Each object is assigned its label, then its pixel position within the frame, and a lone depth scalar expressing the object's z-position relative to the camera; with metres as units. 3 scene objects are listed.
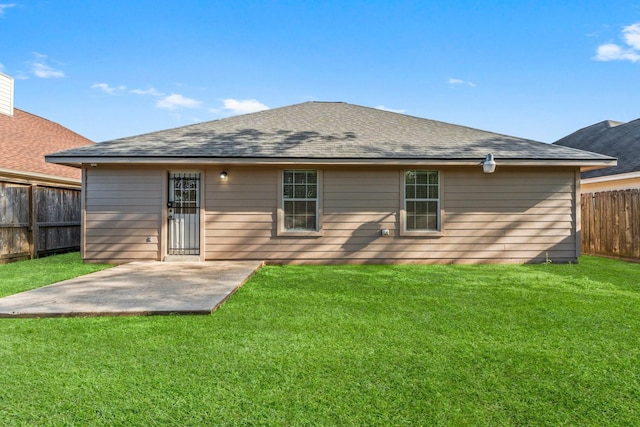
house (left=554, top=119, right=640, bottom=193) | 9.46
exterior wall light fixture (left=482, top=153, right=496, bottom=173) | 6.91
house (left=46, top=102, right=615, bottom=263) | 7.48
